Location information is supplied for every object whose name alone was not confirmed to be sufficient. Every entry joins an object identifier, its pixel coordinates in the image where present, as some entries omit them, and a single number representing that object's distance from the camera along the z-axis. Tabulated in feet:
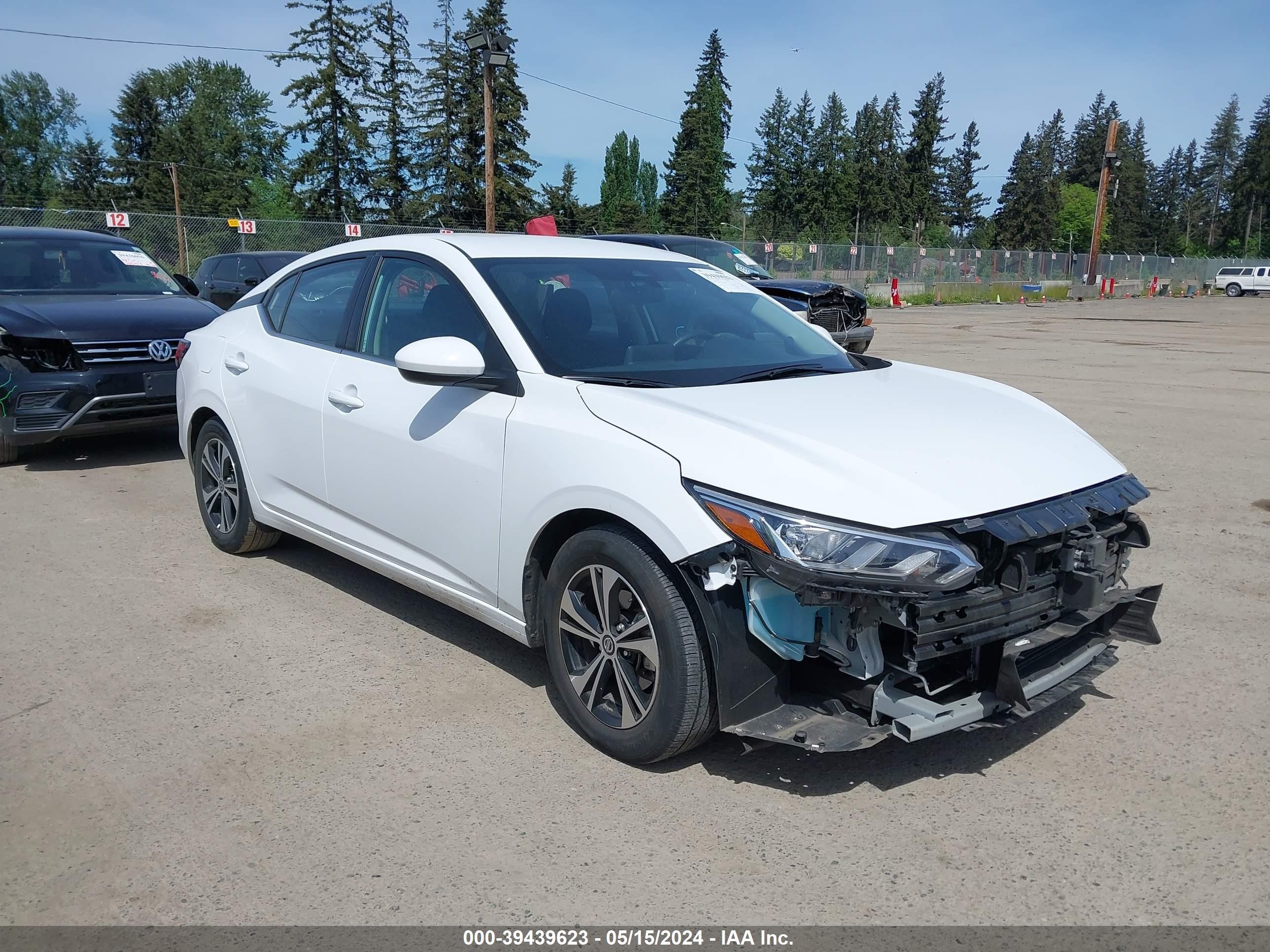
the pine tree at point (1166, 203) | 402.11
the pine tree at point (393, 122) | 194.90
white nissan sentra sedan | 9.64
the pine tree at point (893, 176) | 313.12
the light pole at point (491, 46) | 67.41
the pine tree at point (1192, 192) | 468.34
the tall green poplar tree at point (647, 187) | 395.96
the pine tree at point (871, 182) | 312.71
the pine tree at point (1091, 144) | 400.67
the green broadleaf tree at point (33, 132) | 289.33
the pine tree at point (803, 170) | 298.76
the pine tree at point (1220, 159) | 456.86
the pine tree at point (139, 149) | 246.47
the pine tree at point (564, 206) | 192.95
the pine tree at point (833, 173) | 298.56
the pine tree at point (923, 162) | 322.96
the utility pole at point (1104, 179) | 156.35
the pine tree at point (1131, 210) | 394.52
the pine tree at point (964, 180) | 367.45
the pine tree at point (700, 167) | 250.37
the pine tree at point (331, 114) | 188.24
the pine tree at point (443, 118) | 195.72
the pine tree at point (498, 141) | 185.98
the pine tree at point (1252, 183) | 399.65
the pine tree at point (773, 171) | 302.25
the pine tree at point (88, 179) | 247.91
